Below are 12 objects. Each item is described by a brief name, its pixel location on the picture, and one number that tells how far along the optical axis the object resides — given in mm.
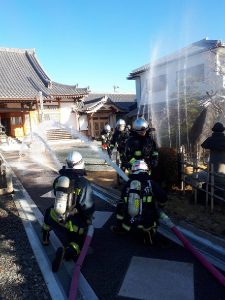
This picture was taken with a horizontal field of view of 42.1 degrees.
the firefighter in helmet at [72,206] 3920
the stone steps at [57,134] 24859
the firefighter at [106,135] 13203
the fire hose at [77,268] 3011
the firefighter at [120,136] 8094
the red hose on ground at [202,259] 3303
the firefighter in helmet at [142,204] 4277
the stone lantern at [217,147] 5820
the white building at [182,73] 17578
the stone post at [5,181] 7199
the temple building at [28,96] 23266
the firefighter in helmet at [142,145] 5961
